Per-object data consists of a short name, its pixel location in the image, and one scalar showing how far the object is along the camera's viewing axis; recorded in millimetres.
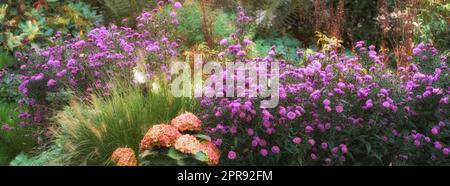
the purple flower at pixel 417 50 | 4535
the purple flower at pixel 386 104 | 3820
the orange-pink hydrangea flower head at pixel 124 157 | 3748
